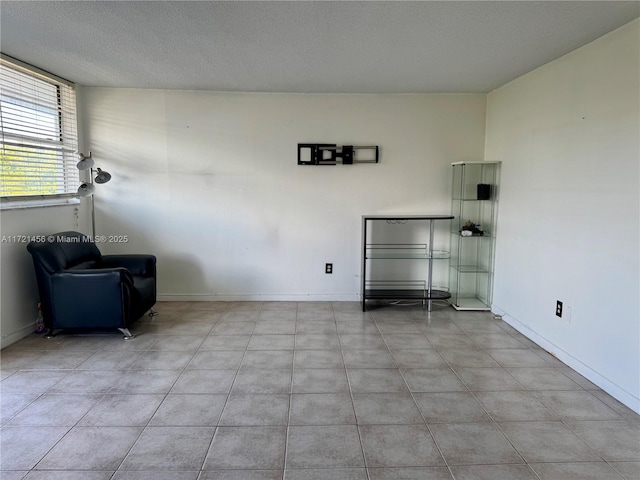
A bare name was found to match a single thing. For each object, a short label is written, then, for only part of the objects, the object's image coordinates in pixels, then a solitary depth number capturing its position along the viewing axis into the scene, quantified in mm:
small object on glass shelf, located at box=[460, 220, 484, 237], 4230
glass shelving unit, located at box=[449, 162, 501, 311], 4355
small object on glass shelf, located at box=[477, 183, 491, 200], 4191
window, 3289
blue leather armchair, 3334
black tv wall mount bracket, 4461
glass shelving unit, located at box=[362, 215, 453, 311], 4566
